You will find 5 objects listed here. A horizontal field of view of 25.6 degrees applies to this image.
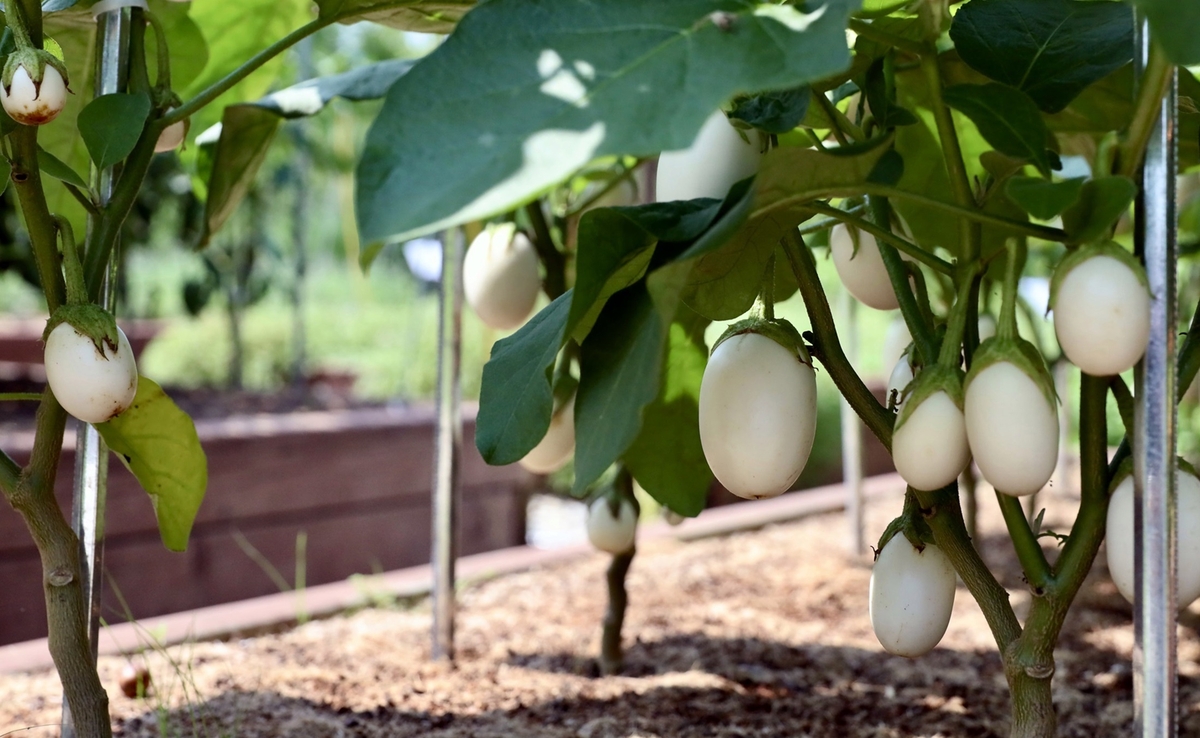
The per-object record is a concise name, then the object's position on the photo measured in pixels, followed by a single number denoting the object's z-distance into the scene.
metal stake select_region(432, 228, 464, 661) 1.49
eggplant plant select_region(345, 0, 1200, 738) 0.93
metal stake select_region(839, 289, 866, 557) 2.15
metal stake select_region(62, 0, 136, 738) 1.14
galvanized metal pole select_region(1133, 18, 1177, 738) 0.98
